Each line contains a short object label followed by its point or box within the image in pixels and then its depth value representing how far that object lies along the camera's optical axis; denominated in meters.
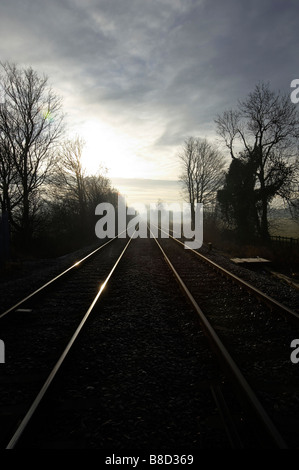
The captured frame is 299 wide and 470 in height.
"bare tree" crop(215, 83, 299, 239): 25.97
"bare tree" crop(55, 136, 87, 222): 38.59
